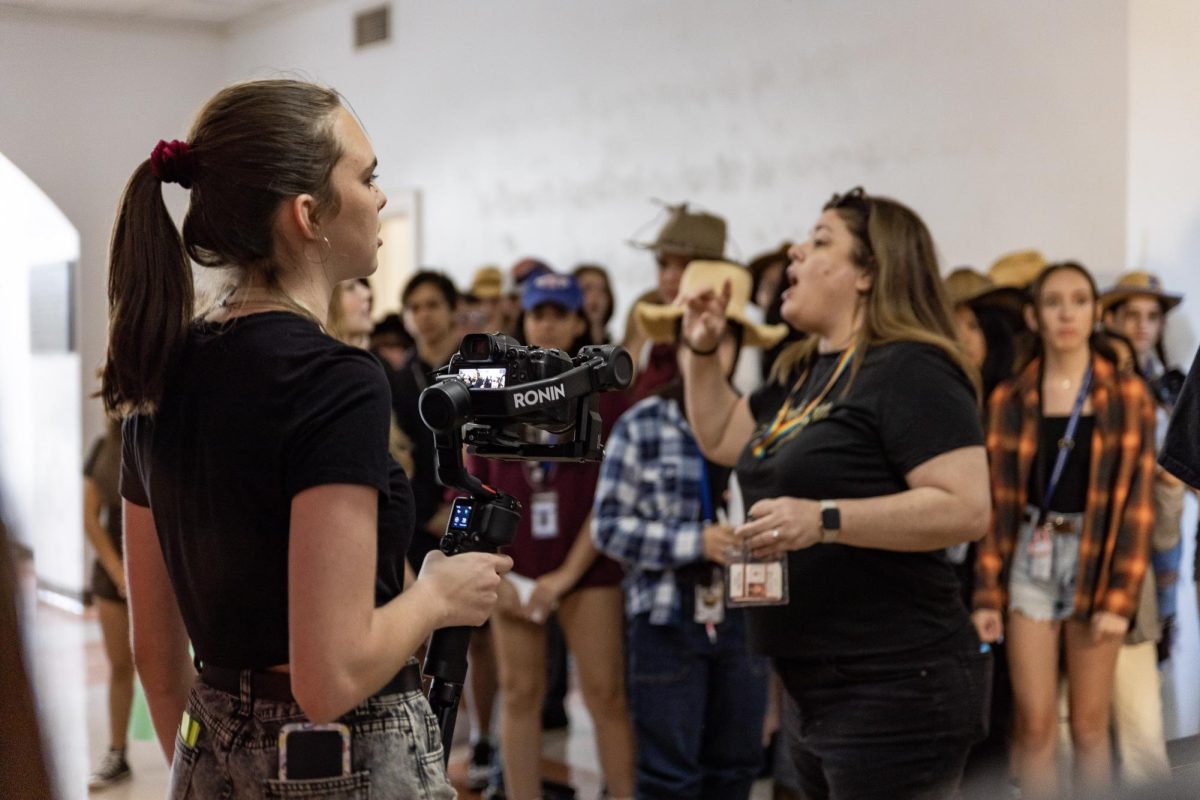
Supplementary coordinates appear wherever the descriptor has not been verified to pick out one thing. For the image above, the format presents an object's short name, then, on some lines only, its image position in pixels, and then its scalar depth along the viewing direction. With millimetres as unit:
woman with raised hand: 2133
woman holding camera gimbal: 1198
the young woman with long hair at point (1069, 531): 3715
